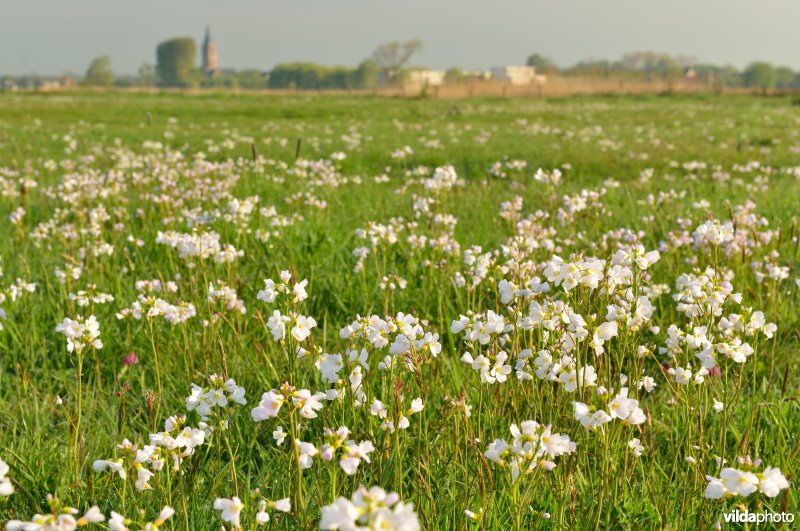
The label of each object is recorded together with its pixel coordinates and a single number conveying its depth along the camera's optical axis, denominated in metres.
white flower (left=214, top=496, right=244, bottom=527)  1.63
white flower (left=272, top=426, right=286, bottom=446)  2.22
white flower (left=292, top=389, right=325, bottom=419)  1.88
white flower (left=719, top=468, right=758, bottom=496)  1.70
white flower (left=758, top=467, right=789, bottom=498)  1.69
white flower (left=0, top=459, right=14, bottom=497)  1.42
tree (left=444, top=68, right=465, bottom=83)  65.45
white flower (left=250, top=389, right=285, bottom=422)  1.86
